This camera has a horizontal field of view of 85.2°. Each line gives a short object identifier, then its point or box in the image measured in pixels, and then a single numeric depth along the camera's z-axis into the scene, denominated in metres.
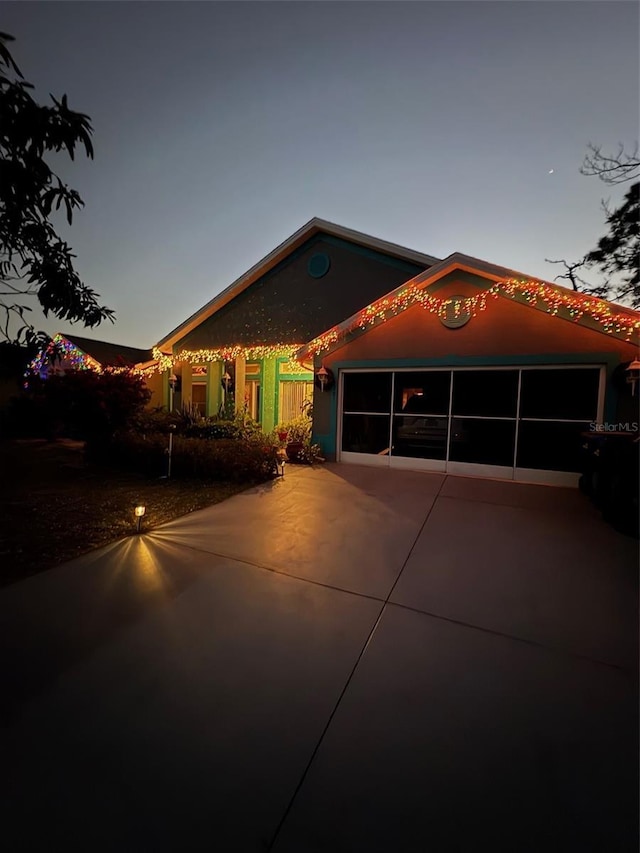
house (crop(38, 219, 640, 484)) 7.12
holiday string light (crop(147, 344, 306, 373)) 12.56
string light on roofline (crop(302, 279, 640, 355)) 6.77
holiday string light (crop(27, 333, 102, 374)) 13.79
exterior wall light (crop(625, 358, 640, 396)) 6.19
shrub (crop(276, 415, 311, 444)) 9.83
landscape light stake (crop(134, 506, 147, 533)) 4.50
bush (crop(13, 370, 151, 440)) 8.88
